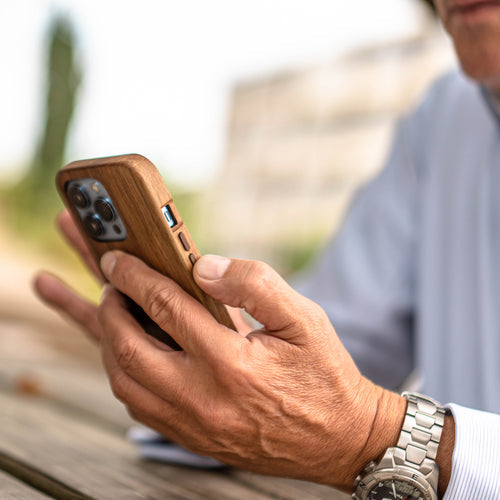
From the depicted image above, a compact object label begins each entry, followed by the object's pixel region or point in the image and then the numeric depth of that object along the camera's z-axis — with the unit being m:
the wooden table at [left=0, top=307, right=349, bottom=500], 0.59
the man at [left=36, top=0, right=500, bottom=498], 0.51
